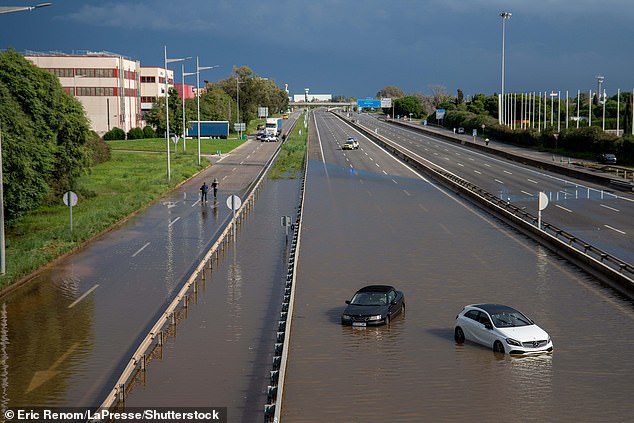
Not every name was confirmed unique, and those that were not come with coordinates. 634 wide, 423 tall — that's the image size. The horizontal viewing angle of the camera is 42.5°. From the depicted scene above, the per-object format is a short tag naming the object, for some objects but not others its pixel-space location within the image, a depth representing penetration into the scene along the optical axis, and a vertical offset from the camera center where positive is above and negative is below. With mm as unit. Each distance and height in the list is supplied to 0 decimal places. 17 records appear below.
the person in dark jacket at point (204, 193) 52341 -4405
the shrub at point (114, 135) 121938 -1503
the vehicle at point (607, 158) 76938 -3577
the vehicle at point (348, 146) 98875 -2795
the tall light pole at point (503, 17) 114238 +14762
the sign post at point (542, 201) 37188 -3625
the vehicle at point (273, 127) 118562 -515
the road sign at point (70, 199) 36844 -3322
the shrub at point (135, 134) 125375 -1434
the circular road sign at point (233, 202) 35034 -3365
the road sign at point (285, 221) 34256 -4101
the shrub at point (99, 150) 80125 -2497
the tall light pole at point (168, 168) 62650 -3356
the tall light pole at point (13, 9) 26484 +3785
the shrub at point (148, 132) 127750 -1173
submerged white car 18953 -4961
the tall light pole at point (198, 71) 74425 +5067
